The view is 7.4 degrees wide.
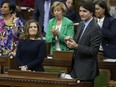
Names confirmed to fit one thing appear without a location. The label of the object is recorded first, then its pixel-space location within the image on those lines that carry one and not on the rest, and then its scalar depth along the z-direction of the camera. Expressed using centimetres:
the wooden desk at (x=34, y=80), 1340
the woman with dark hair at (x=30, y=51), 1507
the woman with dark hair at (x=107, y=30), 1793
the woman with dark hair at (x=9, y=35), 1792
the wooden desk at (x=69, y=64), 1653
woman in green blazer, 1786
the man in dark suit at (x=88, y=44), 1374
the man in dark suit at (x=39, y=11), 2244
